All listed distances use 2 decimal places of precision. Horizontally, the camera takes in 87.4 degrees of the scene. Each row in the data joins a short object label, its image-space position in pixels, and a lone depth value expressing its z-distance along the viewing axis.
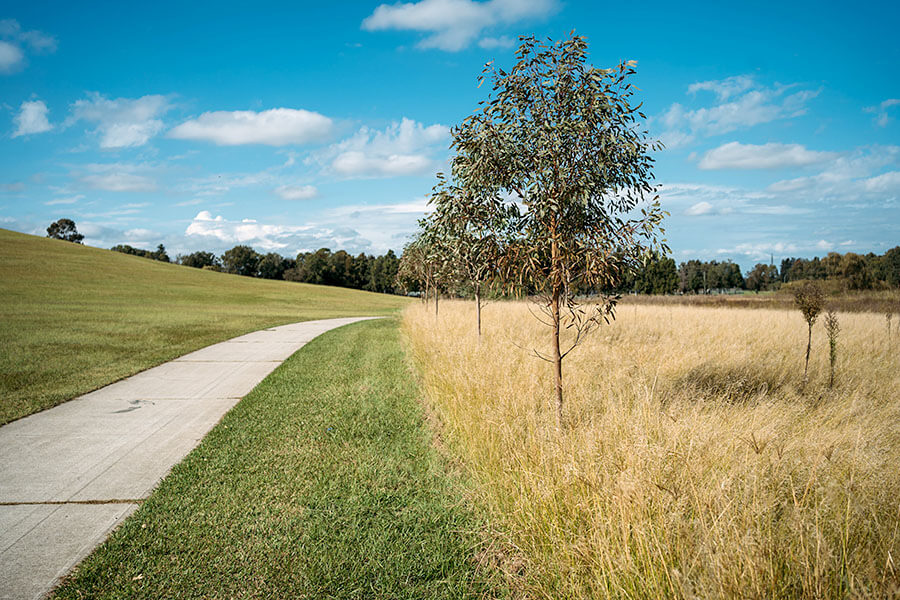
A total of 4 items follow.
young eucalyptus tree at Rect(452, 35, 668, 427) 4.71
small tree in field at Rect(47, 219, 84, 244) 106.56
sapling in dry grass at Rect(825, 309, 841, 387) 7.06
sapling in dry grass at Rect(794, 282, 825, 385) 7.67
